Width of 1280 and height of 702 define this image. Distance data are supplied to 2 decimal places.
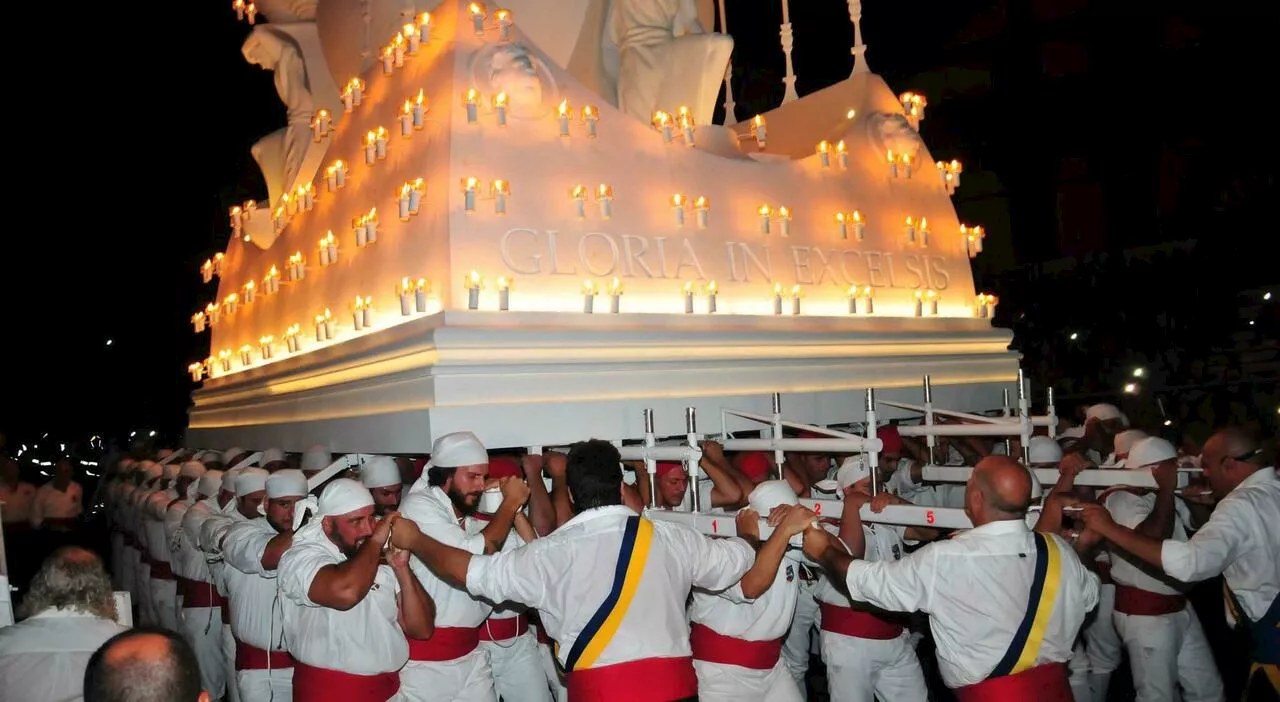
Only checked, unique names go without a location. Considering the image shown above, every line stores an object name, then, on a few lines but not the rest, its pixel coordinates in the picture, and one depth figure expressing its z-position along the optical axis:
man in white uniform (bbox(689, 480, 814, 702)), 5.20
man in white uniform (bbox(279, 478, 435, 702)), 4.65
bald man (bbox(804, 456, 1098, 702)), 4.18
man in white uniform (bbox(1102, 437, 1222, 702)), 6.38
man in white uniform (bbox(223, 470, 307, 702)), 5.80
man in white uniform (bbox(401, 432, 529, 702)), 5.30
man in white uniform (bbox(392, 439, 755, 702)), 4.24
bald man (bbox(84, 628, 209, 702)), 2.52
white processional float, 6.35
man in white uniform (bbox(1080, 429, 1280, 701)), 4.71
